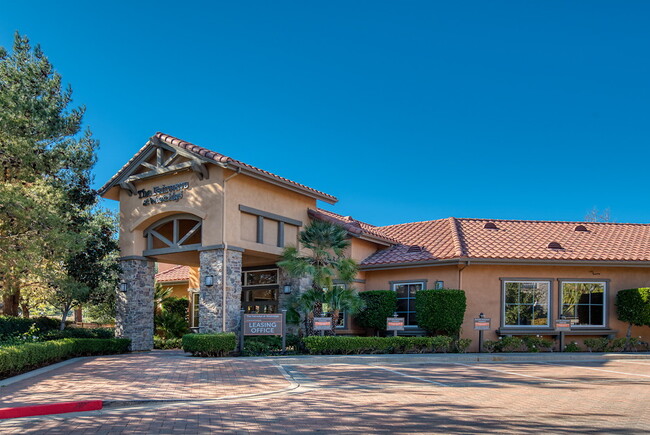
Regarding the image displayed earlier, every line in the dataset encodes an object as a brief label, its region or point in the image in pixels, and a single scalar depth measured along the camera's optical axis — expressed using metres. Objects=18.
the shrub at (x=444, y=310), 19.44
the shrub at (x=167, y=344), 24.47
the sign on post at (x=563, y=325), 20.06
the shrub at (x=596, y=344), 20.58
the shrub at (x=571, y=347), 20.66
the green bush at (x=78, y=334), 18.64
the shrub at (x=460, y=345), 19.70
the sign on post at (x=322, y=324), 18.12
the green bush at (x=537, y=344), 20.34
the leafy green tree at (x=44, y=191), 17.00
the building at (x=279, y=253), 19.02
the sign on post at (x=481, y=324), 19.31
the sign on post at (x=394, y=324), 19.09
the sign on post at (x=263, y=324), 17.73
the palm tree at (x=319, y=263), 19.33
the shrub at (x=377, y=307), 21.31
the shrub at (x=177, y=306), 27.59
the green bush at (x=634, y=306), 20.17
